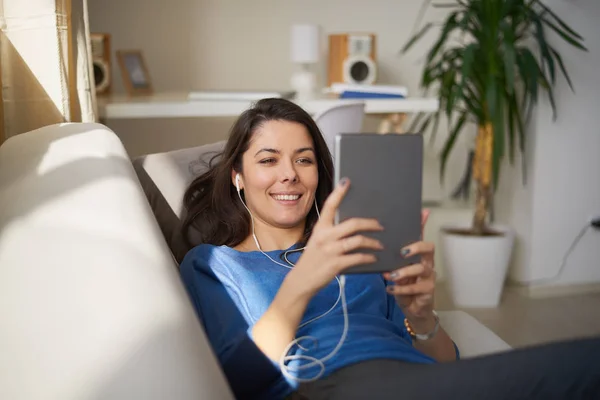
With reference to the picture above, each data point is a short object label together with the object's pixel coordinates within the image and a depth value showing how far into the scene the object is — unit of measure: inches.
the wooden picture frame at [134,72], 124.6
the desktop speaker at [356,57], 130.0
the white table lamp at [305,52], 121.4
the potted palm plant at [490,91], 116.6
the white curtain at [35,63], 63.2
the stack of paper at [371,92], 117.5
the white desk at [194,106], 103.0
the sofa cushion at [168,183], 64.9
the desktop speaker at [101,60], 118.0
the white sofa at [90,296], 30.6
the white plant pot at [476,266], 121.2
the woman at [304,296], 40.0
